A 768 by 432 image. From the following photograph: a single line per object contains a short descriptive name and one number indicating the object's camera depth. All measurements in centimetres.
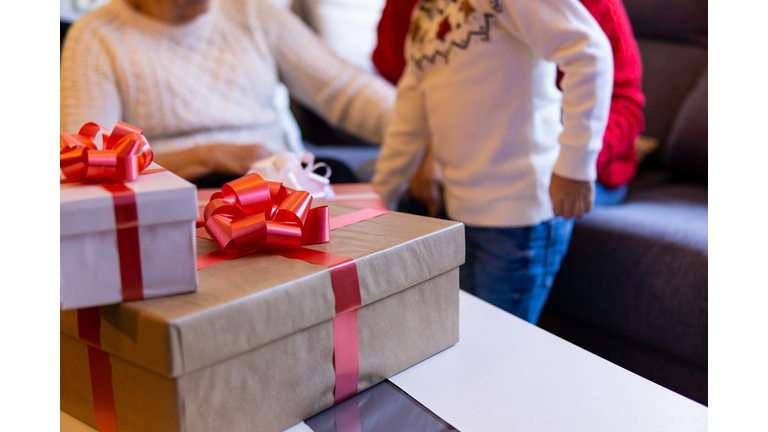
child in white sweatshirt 70
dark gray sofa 91
